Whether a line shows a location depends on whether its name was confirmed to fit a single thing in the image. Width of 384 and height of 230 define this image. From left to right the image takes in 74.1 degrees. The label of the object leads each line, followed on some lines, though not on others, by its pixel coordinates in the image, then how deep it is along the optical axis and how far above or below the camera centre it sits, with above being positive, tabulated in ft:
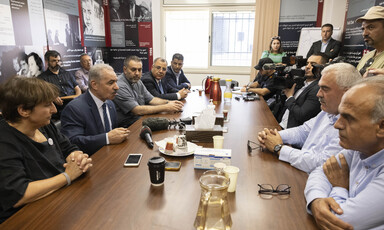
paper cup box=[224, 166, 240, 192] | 3.68 -1.74
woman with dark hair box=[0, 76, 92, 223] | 3.51 -1.55
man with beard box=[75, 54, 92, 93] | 16.70 -1.40
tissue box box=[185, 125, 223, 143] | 5.69 -1.79
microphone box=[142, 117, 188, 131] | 6.67 -1.87
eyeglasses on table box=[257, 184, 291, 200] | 3.68 -2.00
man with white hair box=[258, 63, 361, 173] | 4.62 -1.61
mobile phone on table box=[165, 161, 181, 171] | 4.45 -1.98
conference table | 3.07 -2.01
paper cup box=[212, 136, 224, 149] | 5.20 -1.77
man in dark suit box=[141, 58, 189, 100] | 11.57 -1.31
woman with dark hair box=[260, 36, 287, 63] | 17.87 +0.13
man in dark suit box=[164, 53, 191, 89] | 14.64 -1.29
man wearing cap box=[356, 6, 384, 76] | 7.87 +0.66
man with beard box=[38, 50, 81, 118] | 13.64 -1.40
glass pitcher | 2.91 -1.77
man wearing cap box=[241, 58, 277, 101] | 12.89 -1.70
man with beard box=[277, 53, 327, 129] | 7.63 -1.51
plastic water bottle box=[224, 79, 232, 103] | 11.10 -1.73
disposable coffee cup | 3.81 -1.75
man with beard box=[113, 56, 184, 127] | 8.80 -1.73
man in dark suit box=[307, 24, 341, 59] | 16.75 +0.63
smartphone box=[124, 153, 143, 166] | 4.65 -1.99
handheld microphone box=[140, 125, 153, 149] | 5.70 -1.87
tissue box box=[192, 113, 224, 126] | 6.54 -1.70
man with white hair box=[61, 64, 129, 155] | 5.80 -1.62
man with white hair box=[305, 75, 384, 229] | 2.94 -1.50
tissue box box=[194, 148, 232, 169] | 4.26 -1.73
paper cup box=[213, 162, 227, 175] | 4.02 -1.78
